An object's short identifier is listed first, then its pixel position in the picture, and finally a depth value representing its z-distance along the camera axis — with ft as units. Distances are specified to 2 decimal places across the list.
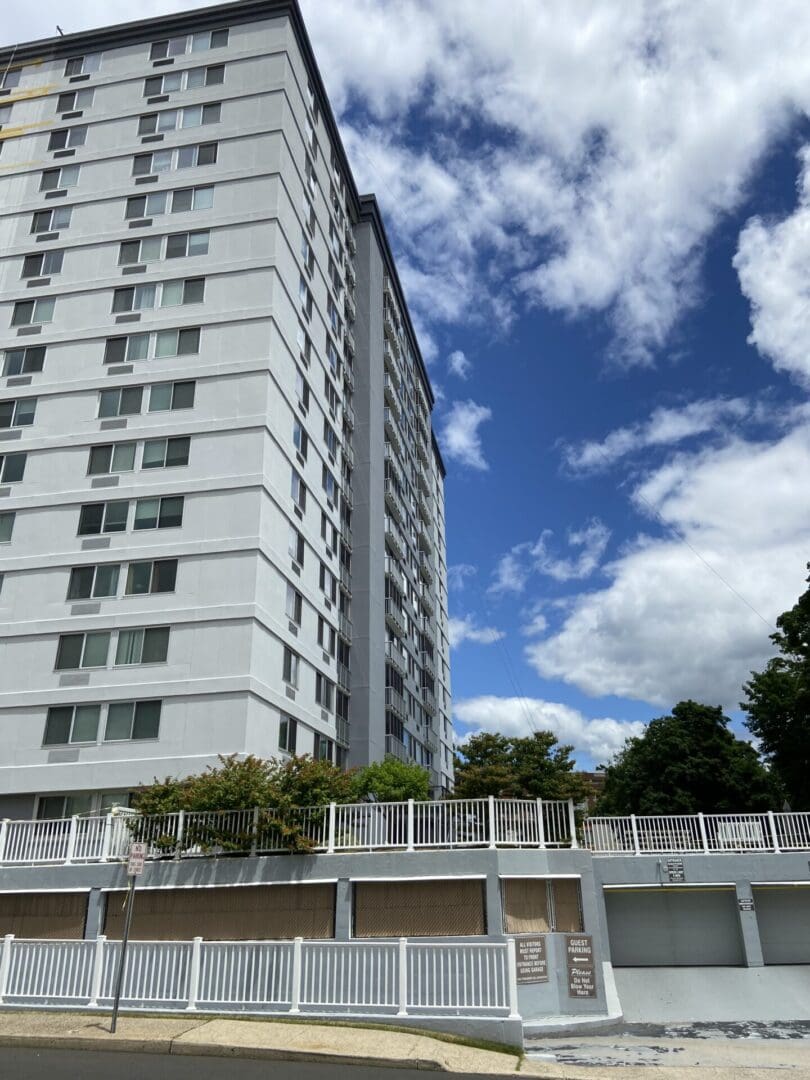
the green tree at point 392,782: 105.40
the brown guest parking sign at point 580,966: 60.64
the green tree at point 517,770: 122.62
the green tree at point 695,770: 165.37
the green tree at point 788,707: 130.11
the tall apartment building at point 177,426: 97.91
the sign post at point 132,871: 49.80
